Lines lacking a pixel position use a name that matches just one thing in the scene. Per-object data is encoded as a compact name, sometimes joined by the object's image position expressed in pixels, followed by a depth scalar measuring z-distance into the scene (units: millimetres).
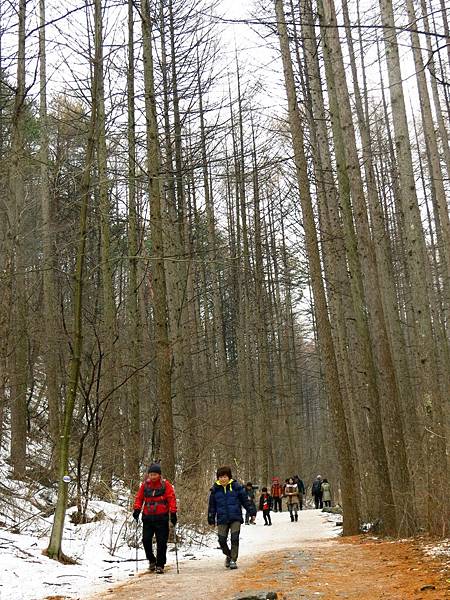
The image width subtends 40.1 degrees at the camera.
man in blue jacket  8555
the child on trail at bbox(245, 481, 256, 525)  18877
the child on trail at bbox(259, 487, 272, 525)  18316
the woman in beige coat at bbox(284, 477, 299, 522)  18975
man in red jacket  8062
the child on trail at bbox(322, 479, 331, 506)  24544
